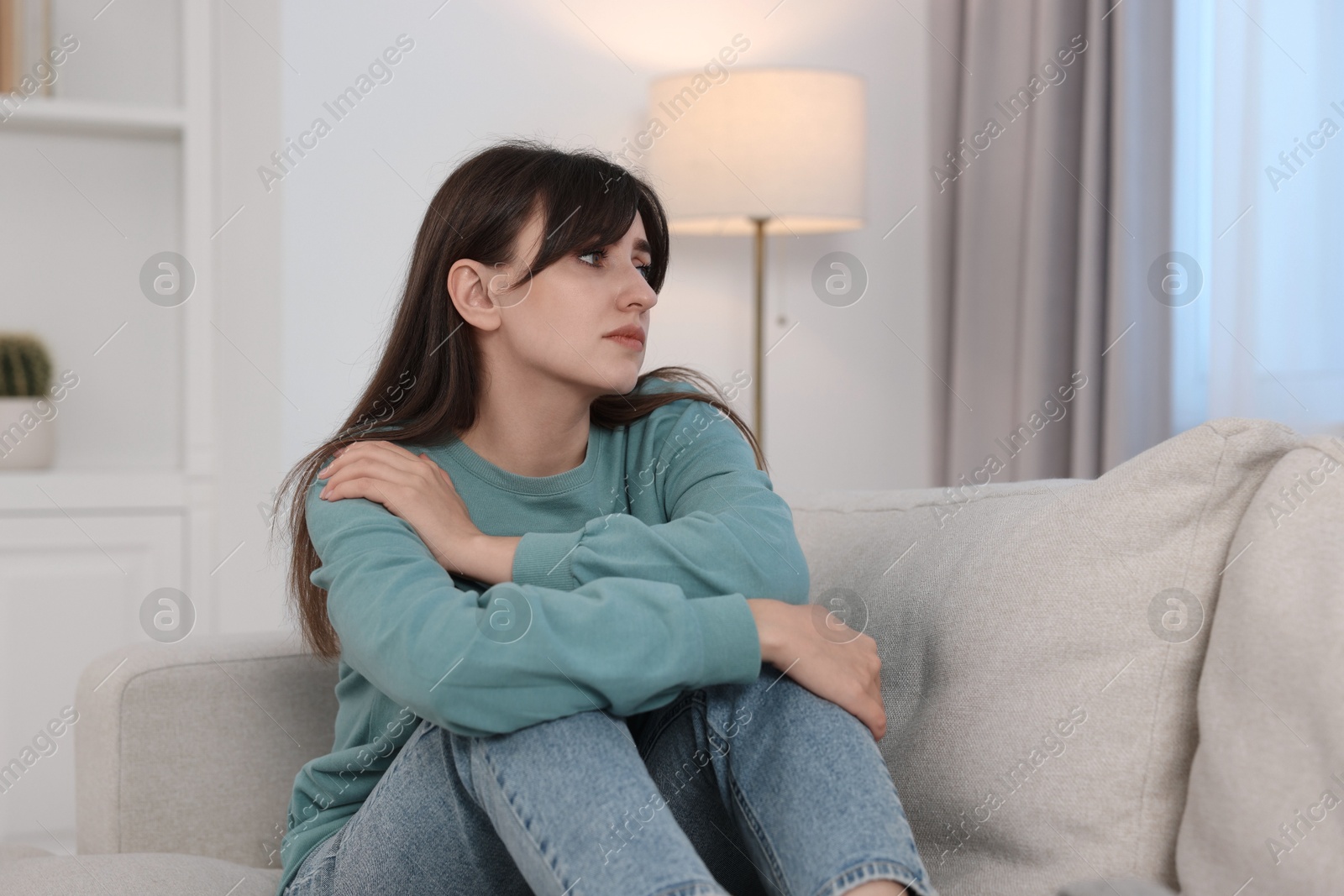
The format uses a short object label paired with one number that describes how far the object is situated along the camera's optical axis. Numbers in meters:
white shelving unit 2.00
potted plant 2.01
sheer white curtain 1.86
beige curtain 2.12
